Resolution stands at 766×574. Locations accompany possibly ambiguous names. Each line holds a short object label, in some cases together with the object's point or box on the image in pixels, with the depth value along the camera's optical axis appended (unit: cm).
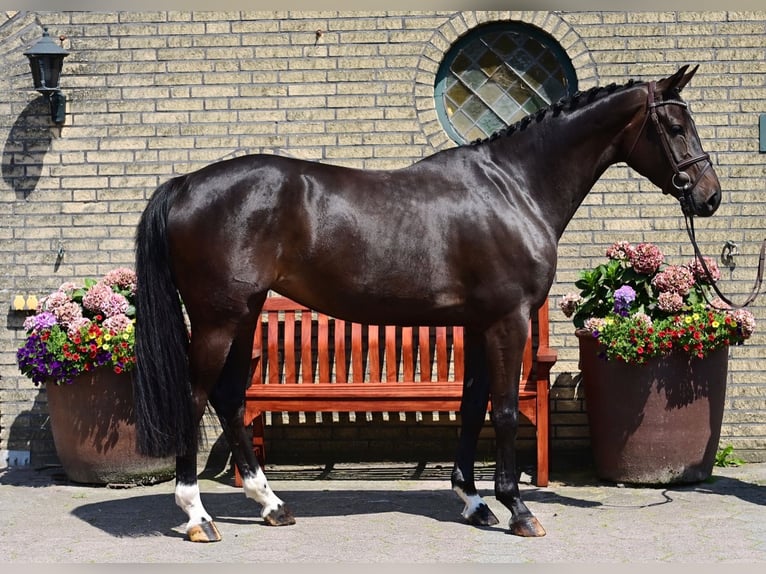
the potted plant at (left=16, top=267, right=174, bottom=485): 634
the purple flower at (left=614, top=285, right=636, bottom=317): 630
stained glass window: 718
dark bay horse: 521
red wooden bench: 636
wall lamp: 694
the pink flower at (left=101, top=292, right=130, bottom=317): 651
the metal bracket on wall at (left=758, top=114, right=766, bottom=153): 702
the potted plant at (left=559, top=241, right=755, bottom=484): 620
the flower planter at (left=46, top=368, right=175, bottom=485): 643
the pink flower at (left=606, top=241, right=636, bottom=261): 648
